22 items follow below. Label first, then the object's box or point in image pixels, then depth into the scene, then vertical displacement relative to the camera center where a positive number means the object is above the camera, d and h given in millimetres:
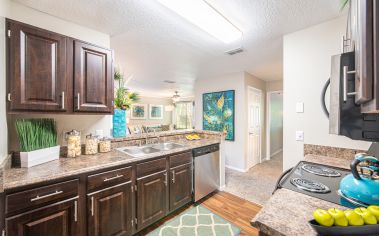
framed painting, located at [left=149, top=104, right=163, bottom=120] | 8493 +319
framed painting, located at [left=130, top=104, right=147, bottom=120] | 7722 +294
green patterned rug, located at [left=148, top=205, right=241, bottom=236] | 1766 -1309
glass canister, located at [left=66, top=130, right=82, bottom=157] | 1613 -274
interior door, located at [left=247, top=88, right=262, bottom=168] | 3990 -256
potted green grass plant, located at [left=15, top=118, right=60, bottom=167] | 1312 -207
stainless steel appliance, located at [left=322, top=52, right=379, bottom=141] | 674 +43
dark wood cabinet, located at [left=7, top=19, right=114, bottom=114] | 1258 +428
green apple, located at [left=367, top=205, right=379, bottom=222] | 541 -336
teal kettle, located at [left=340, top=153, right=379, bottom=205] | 729 -331
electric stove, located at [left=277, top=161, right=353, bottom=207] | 882 -440
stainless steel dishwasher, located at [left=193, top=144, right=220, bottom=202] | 2361 -851
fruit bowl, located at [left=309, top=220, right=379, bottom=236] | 498 -373
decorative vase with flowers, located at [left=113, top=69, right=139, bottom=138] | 2129 +179
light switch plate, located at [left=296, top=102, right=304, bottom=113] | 1893 +127
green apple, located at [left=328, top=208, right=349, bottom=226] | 534 -353
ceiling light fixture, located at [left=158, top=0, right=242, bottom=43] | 1365 +997
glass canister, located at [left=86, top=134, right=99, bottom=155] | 1741 -303
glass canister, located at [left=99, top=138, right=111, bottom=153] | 1852 -328
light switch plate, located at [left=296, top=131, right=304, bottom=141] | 1898 -225
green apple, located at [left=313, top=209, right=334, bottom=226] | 538 -357
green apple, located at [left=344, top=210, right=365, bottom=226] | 524 -350
